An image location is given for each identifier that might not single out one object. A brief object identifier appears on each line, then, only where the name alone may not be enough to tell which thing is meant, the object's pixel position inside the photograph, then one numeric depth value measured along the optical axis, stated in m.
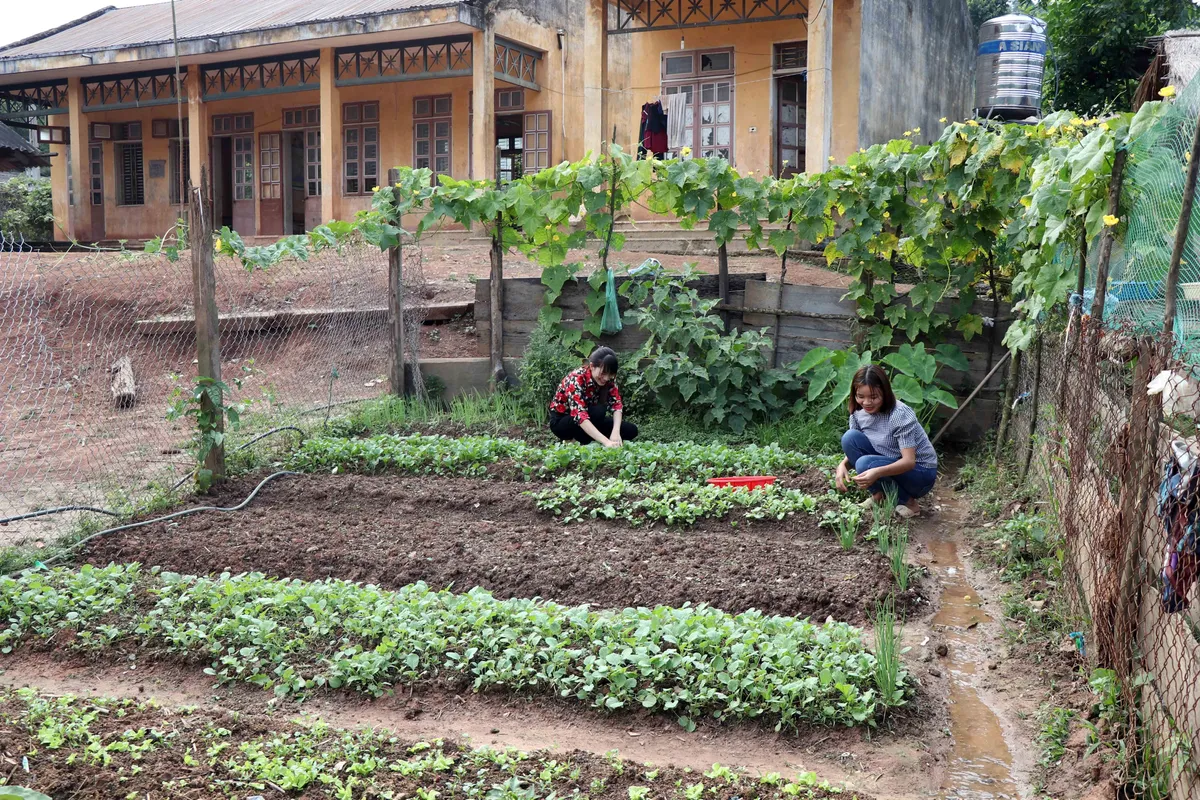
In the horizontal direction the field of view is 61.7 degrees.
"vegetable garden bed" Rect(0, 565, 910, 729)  3.79
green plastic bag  9.39
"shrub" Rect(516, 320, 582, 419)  9.30
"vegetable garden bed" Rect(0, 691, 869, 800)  3.08
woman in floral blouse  7.90
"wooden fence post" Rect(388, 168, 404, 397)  9.67
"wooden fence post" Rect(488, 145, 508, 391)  9.90
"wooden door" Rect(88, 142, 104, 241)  21.58
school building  15.54
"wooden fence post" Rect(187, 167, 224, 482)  7.02
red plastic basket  6.90
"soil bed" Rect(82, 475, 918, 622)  5.07
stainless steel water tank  17.58
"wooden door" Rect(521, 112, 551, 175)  17.86
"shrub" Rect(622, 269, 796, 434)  8.86
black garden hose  5.66
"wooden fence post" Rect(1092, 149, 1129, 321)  4.85
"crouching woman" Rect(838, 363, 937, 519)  6.43
